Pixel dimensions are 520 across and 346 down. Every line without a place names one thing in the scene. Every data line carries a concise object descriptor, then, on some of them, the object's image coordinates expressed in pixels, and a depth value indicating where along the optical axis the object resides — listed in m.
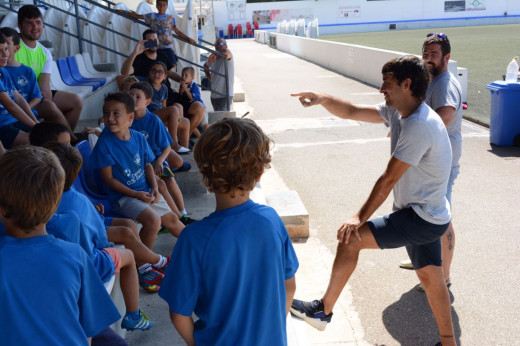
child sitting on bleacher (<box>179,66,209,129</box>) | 7.29
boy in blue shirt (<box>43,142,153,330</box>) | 2.50
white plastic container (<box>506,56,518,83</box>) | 8.79
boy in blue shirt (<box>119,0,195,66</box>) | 8.64
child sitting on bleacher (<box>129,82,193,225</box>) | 4.76
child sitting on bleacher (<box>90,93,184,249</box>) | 3.84
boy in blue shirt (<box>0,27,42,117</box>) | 4.83
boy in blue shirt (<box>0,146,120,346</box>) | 1.79
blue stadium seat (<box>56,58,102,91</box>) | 7.80
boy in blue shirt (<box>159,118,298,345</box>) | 1.81
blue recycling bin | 8.36
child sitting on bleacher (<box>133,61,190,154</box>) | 6.03
